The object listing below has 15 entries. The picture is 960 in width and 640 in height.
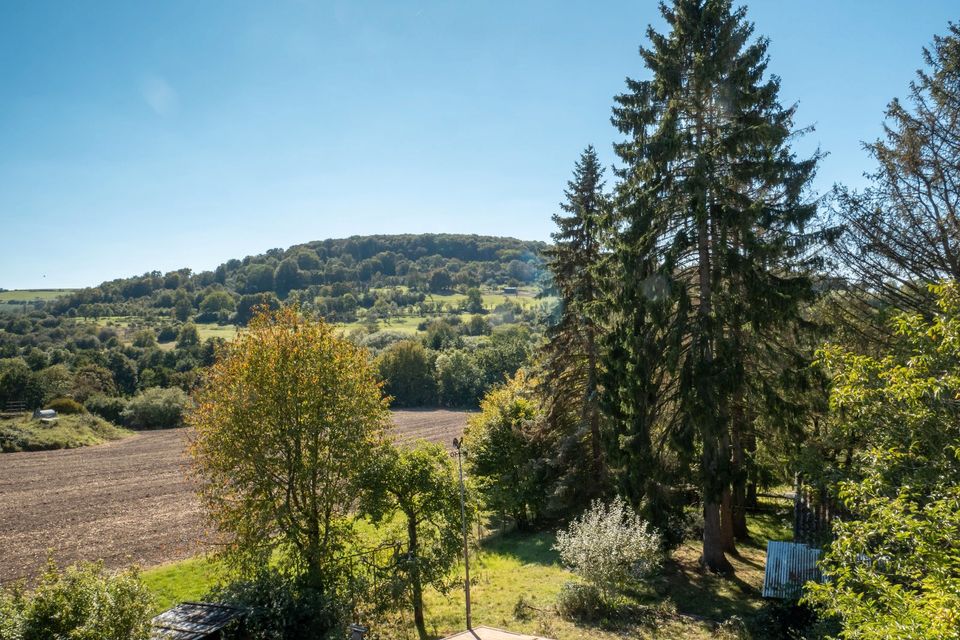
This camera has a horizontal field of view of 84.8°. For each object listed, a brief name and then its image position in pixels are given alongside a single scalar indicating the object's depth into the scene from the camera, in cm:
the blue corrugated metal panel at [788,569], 1323
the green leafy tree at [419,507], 1549
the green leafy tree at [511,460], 2391
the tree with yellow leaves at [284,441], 1559
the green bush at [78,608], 878
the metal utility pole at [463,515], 1494
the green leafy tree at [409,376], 9269
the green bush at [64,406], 6141
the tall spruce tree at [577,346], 2128
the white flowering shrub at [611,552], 1443
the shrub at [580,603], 1470
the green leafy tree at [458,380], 9044
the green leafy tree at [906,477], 642
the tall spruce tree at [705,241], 1445
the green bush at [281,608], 1327
